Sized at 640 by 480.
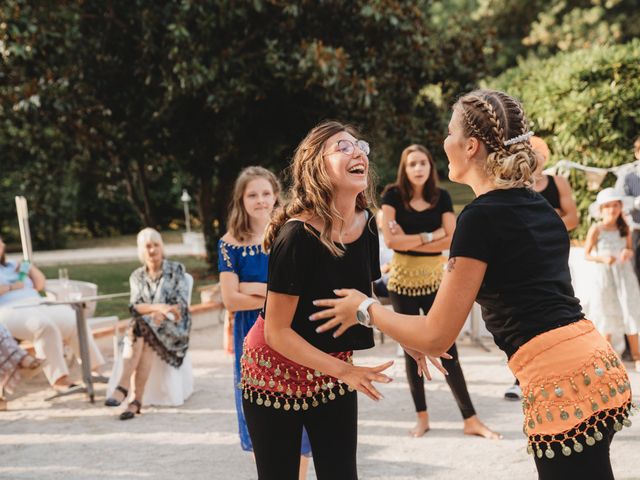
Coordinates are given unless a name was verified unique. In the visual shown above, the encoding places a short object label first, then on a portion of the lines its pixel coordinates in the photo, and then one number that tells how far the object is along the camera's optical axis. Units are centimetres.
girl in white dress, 641
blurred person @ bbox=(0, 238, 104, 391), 642
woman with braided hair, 205
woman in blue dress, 399
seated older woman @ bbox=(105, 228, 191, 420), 604
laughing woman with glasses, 242
